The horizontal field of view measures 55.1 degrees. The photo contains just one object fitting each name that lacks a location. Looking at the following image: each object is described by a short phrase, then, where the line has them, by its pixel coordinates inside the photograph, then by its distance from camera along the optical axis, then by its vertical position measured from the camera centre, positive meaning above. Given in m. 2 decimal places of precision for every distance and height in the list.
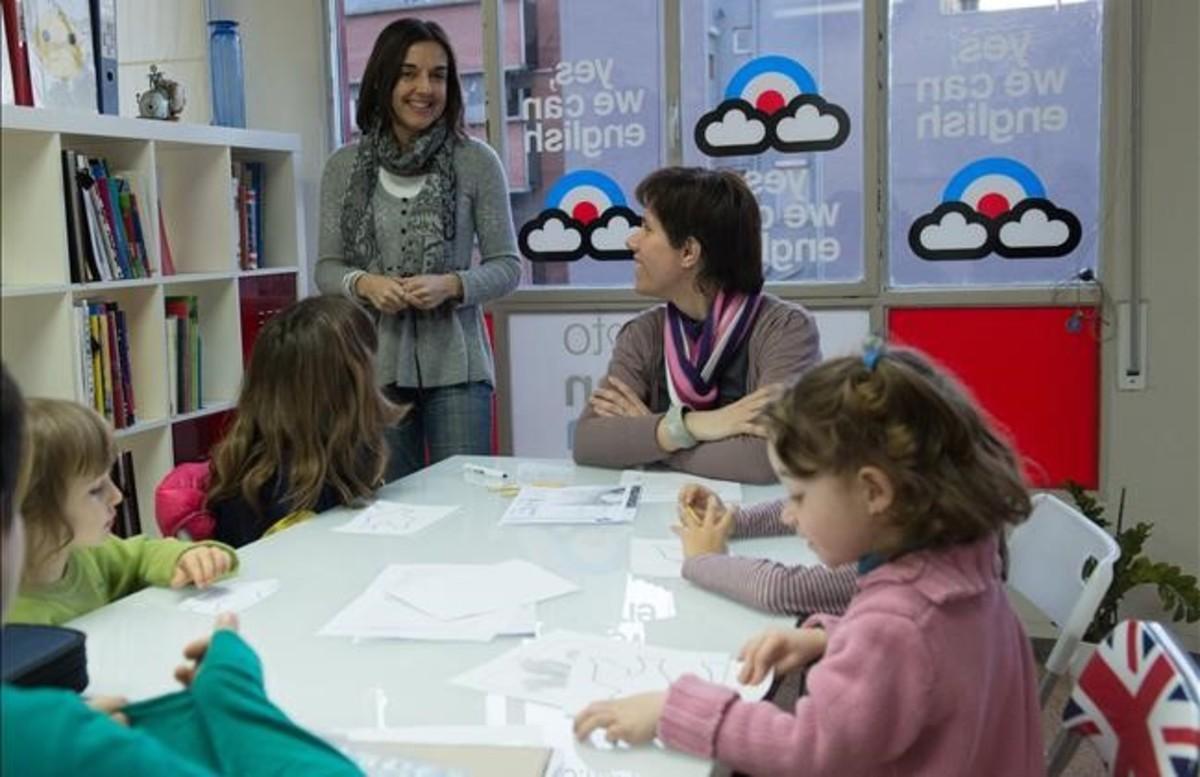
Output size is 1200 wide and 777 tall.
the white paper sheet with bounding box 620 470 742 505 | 2.10 -0.41
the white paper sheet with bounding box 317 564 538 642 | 1.39 -0.43
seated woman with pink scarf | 2.29 -0.14
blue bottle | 3.62 +0.66
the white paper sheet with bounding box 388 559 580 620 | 1.49 -0.42
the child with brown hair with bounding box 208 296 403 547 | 1.87 -0.24
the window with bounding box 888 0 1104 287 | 3.33 +0.37
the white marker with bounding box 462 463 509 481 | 2.31 -0.40
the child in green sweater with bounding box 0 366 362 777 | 0.65 -0.28
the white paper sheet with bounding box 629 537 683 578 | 1.66 -0.43
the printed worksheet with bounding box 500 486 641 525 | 1.97 -0.41
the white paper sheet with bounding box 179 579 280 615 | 1.49 -0.42
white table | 1.18 -0.43
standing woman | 2.77 +0.12
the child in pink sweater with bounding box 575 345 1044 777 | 1.08 -0.34
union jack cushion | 1.14 -0.48
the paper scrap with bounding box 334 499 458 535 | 1.90 -0.41
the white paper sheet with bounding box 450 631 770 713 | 1.21 -0.44
